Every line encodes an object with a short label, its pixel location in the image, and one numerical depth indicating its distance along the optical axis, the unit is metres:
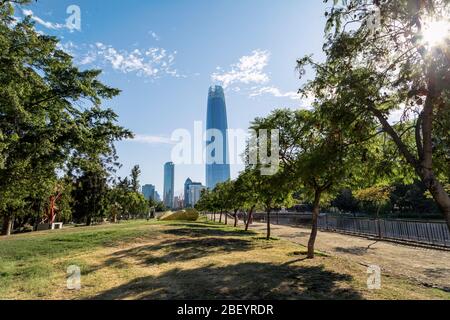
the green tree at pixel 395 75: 7.64
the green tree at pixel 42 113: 12.66
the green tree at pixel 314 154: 10.09
